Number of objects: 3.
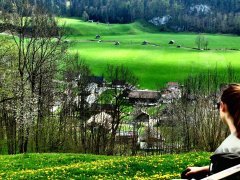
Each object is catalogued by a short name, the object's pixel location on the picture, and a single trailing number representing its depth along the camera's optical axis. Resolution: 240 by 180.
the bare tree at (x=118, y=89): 63.45
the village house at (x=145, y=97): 117.79
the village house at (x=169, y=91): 113.84
